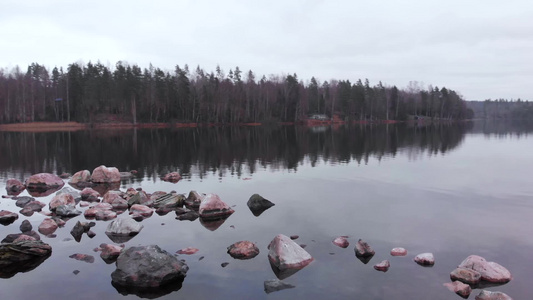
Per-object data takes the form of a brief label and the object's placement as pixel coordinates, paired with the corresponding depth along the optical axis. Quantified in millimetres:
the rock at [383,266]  12278
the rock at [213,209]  18578
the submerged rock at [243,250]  13508
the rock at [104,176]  27583
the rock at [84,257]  13180
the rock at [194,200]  20280
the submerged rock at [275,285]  11030
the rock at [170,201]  20047
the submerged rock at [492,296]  10109
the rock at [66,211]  18562
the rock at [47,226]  16141
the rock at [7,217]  17531
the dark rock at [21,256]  12757
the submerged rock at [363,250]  13375
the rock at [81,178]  27828
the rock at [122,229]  15643
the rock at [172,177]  28456
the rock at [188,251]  13938
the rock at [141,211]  18705
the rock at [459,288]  10641
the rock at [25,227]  16141
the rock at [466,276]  11305
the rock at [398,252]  13467
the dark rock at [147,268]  11539
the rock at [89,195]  21969
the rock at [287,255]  12570
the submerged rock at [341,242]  14367
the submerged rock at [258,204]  19766
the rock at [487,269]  11414
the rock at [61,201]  19709
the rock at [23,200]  20750
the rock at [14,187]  24531
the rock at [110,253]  13324
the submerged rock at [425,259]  12609
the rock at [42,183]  25777
